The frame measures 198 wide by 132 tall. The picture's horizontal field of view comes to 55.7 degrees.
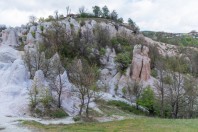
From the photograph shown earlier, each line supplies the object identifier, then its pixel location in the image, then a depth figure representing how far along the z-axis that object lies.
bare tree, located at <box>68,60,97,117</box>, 26.67
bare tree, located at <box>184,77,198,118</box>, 34.45
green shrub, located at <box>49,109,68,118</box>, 27.11
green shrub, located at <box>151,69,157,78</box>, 50.75
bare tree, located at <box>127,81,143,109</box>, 39.05
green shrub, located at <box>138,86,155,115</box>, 37.29
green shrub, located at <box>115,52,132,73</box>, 49.66
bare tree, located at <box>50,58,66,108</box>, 28.83
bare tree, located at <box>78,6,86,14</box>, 93.90
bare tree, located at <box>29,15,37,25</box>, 84.17
